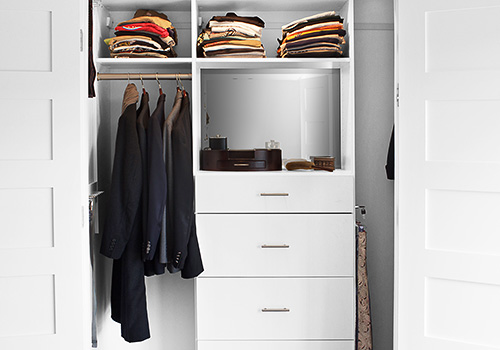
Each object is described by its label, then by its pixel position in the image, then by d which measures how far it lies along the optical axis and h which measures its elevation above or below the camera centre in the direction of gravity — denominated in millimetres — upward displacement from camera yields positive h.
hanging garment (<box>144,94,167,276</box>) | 2391 -122
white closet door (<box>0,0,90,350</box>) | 2070 -20
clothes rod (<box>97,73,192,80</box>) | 2672 +455
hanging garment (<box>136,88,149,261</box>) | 2426 -40
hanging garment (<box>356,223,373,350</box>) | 2668 -725
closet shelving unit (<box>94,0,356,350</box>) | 2547 -438
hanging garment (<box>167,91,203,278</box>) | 2443 -230
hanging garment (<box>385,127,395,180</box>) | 2740 +13
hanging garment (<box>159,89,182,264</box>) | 2455 -145
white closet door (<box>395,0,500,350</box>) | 1984 -44
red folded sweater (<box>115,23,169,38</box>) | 2586 +675
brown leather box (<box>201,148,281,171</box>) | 2609 +22
